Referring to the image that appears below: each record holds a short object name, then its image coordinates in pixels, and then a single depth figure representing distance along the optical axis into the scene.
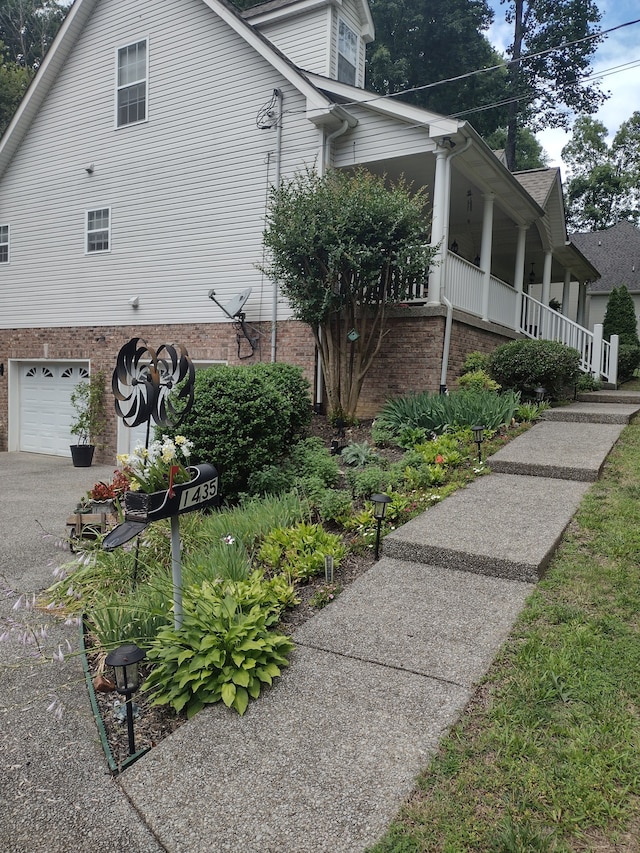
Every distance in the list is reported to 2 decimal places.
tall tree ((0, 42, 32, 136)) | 22.58
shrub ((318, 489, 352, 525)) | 4.87
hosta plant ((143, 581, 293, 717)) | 2.77
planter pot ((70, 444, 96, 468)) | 11.42
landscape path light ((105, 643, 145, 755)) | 2.44
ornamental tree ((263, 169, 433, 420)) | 7.74
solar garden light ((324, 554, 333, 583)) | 3.88
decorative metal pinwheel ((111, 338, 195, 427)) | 3.08
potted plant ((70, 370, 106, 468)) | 12.02
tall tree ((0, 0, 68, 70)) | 26.30
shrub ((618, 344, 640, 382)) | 14.74
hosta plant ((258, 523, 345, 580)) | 3.96
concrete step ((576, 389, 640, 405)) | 10.32
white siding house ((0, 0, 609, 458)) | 9.32
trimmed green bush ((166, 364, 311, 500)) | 5.70
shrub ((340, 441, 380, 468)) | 6.62
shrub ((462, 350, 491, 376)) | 9.39
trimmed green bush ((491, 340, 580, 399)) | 8.72
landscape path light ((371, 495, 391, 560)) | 4.06
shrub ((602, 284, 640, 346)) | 17.67
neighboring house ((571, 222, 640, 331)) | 25.27
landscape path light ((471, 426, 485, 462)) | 6.11
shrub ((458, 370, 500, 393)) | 8.84
